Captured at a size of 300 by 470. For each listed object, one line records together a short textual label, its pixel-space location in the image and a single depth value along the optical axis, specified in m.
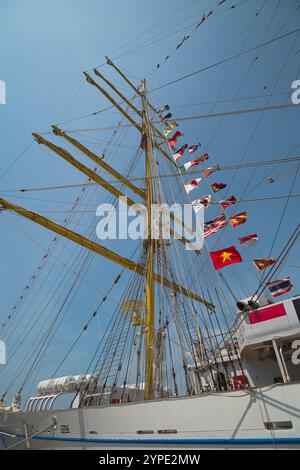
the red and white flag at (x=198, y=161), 11.81
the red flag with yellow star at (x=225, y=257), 8.38
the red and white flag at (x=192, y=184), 11.38
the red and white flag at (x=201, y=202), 10.97
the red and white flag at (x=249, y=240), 9.52
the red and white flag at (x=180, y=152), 12.39
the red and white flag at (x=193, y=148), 12.14
